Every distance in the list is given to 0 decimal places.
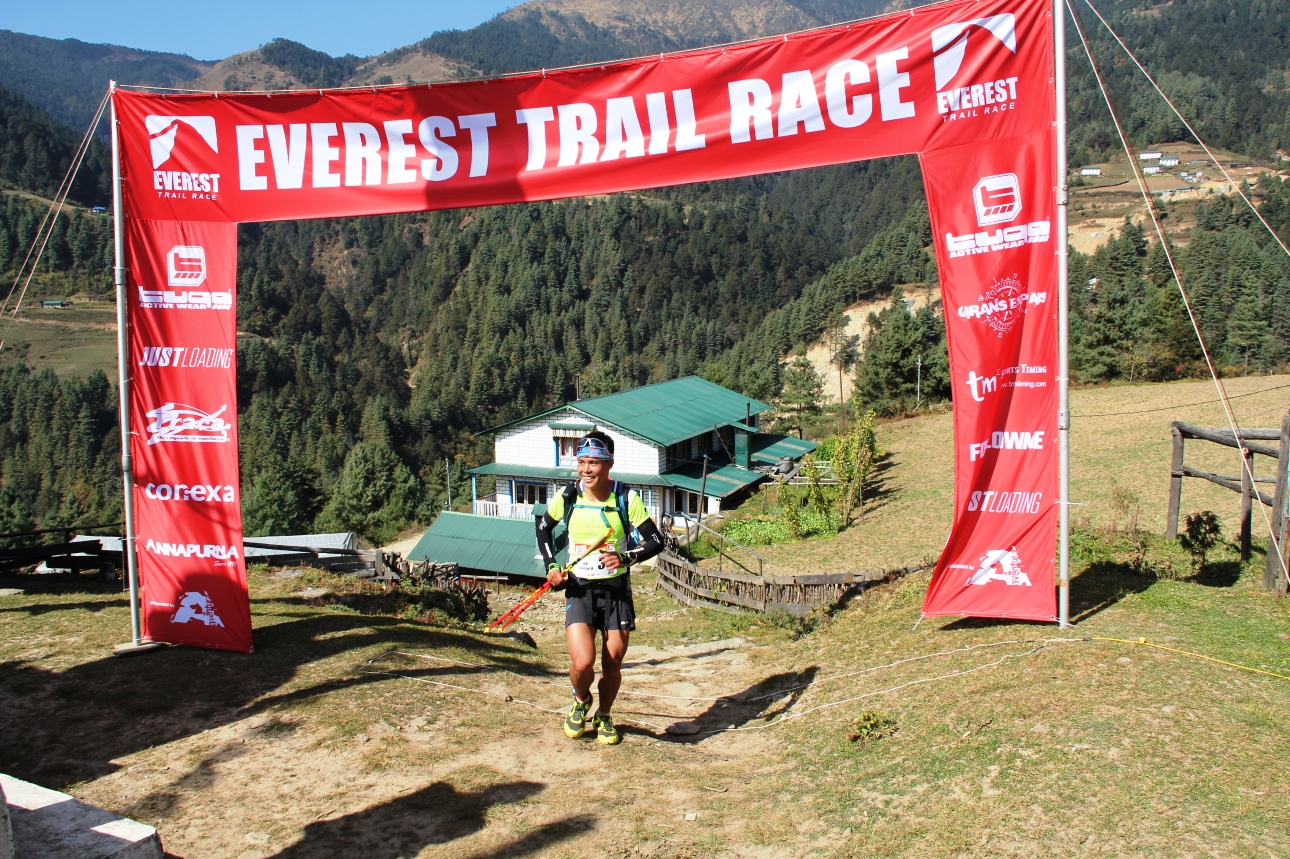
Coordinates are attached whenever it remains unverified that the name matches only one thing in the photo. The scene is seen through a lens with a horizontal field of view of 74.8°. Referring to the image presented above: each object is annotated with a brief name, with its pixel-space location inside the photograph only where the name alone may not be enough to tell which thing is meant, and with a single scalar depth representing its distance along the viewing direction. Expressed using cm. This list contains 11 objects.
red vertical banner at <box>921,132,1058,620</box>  698
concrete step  338
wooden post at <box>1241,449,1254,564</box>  992
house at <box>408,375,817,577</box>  3712
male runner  618
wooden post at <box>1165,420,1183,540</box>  1209
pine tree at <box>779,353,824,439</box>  6247
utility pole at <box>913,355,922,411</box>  5186
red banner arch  705
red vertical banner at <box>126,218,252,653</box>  795
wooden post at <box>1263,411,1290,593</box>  810
